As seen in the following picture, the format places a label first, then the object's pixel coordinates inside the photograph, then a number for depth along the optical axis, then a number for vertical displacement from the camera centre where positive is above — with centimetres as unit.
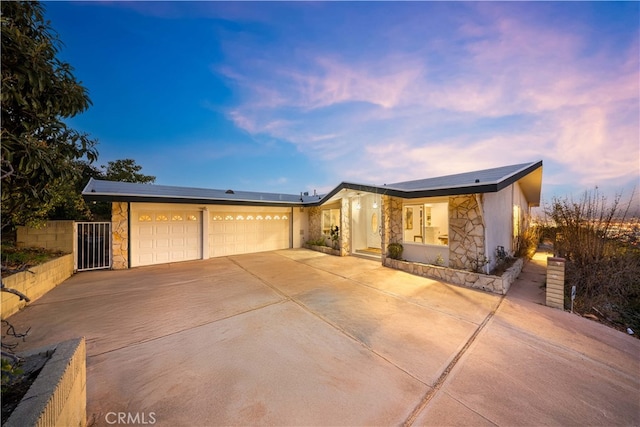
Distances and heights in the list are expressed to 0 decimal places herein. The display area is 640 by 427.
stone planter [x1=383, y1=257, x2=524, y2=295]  571 -189
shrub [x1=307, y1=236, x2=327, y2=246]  1200 -171
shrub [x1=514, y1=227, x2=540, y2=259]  1004 -152
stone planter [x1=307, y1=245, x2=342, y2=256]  1073 -199
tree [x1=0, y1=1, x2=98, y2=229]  222 +119
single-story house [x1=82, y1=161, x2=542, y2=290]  688 -32
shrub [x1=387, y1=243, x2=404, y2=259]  827 -147
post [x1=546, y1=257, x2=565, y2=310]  481 -158
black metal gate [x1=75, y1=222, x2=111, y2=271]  773 -129
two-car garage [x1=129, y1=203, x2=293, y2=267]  885 -93
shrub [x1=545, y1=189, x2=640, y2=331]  485 -121
